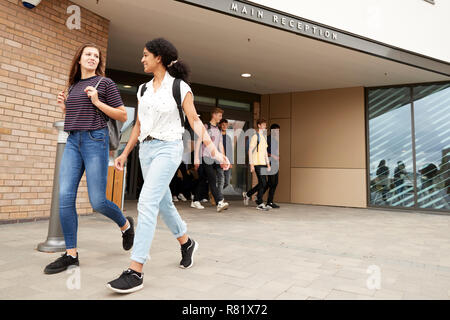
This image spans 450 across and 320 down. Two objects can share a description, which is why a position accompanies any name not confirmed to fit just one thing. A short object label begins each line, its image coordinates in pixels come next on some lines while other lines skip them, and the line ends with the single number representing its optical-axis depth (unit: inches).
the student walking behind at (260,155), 285.6
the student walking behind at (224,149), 282.4
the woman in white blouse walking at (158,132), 81.6
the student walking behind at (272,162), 300.0
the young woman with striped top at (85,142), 92.1
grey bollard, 113.9
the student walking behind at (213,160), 264.8
